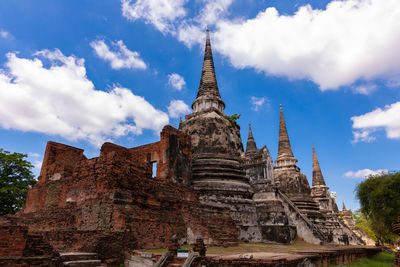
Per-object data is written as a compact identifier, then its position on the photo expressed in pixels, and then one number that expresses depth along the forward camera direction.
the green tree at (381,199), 16.91
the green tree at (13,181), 21.23
